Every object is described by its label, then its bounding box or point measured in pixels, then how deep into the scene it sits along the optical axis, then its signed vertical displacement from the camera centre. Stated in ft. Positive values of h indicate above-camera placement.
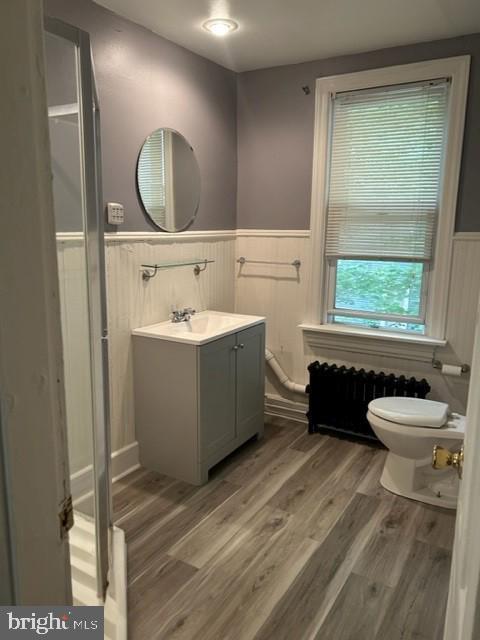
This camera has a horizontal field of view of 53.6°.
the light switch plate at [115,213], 8.07 +0.25
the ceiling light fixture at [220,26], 8.13 +3.51
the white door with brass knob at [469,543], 1.91 -1.45
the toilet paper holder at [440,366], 9.45 -2.63
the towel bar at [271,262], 11.10 -0.75
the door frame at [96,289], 4.48 -0.66
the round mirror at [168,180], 8.85 +0.94
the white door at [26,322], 1.73 -0.38
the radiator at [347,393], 9.84 -3.46
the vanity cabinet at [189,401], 8.34 -3.12
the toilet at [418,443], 8.05 -3.56
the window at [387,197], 9.20 +0.72
